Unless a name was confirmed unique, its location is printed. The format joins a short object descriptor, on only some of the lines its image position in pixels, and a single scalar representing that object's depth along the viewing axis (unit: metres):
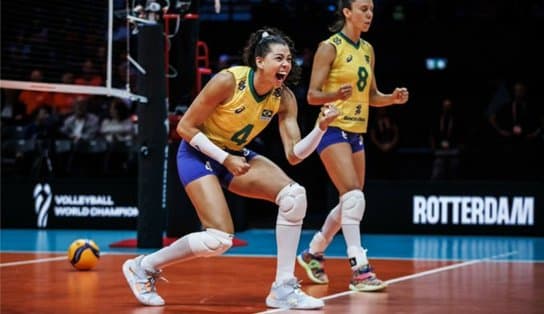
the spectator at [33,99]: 18.86
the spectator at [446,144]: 17.66
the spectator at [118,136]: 17.81
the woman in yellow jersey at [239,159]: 8.27
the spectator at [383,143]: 18.06
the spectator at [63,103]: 18.84
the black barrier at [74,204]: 16.66
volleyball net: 15.09
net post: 13.50
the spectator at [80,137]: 17.86
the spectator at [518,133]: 17.66
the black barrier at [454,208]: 15.89
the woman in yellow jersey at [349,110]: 9.62
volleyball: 10.92
